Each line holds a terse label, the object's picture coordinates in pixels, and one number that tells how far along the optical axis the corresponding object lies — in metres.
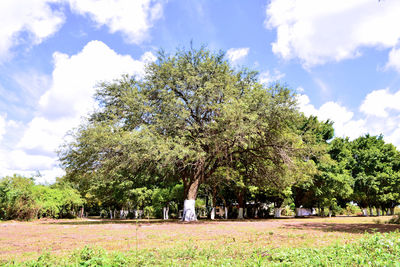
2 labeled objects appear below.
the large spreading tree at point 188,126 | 18.77
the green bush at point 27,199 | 27.39
